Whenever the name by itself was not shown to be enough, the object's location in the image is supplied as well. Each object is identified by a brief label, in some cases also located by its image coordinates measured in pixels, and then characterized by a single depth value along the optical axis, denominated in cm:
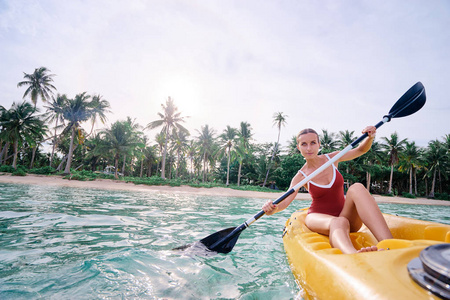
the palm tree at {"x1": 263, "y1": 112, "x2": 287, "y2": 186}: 3388
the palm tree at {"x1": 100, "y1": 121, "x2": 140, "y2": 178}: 2431
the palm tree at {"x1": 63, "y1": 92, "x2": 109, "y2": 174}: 2262
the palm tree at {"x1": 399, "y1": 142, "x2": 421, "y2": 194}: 3039
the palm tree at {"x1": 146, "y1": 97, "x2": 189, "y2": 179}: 2598
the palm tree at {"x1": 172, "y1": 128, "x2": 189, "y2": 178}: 3391
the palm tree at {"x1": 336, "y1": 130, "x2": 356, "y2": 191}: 2997
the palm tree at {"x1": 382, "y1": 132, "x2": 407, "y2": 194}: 2998
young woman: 193
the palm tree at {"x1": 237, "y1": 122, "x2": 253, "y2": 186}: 2823
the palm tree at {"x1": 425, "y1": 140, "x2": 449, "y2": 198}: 3089
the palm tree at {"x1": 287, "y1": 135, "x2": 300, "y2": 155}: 3278
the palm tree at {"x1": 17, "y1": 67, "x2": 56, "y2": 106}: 2573
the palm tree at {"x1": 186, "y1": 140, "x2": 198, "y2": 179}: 3702
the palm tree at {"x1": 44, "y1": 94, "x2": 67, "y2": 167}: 2362
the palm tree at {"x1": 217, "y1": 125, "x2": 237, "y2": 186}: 2892
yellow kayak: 100
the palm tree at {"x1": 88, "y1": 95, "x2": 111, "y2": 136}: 2378
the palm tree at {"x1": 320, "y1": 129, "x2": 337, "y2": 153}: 3089
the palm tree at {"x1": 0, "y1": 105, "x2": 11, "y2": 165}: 2188
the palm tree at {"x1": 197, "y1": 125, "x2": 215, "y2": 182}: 3162
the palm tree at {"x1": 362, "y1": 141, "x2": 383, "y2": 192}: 2862
